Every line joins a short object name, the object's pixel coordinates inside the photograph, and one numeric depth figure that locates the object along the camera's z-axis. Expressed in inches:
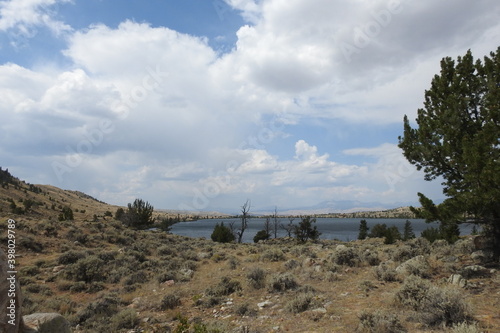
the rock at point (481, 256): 483.6
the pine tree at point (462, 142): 374.9
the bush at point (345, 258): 598.9
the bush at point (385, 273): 445.1
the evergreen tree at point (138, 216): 1968.8
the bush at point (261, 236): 1970.0
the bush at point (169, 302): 431.2
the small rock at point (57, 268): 638.9
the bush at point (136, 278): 585.1
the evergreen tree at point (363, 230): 2001.7
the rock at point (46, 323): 230.2
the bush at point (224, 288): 465.1
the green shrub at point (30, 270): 608.1
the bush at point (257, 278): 479.8
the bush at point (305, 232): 1625.1
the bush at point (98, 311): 391.9
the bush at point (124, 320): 362.3
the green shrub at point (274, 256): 743.7
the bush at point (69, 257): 698.1
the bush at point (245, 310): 362.9
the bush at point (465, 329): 216.7
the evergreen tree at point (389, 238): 1237.9
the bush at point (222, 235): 1621.6
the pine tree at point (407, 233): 1738.2
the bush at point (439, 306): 261.6
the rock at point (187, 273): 607.3
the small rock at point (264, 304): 386.5
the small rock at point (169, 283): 563.8
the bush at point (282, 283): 452.1
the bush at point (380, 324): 258.8
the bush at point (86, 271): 612.4
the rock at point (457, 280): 369.4
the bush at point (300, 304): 355.3
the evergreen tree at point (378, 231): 1791.3
